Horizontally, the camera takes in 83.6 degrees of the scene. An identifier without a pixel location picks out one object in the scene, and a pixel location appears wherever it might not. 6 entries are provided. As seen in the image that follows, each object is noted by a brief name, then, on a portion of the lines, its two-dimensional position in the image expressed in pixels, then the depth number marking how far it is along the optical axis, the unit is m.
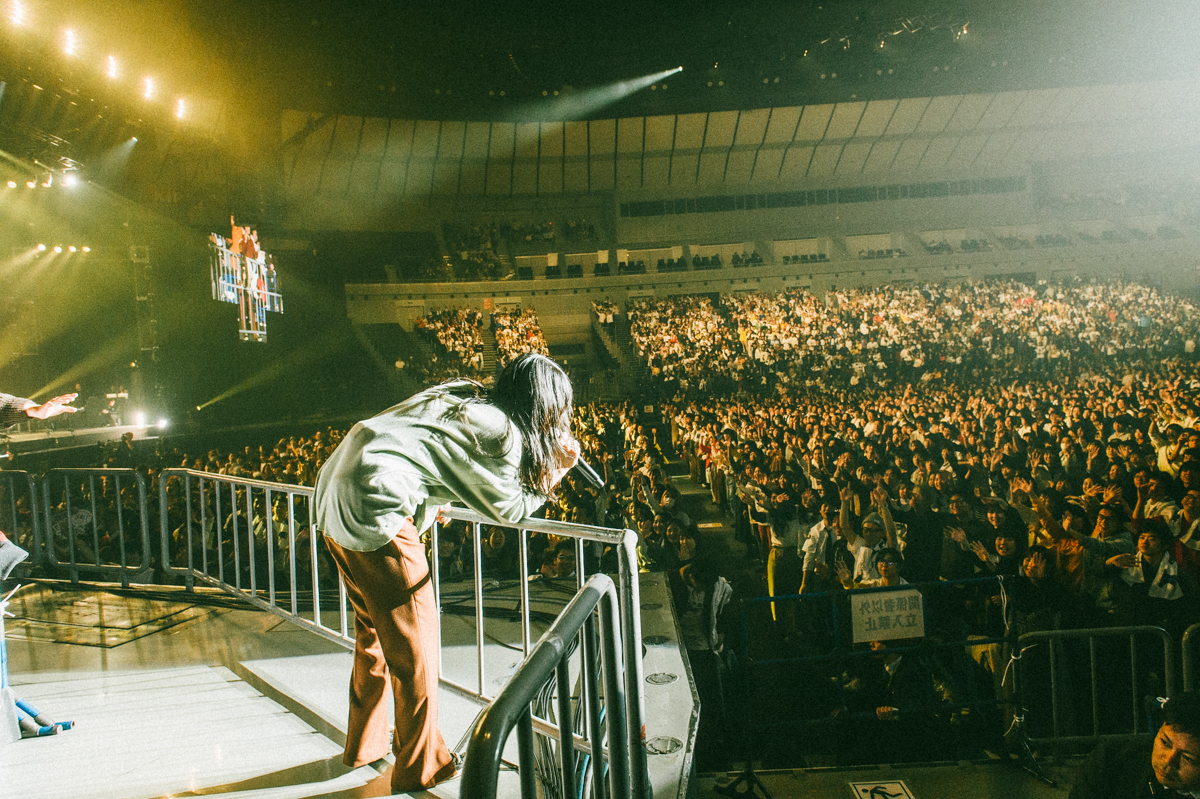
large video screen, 16.61
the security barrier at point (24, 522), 4.39
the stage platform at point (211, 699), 2.16
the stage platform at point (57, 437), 13.75
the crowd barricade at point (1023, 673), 3.67
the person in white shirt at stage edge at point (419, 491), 1.79
